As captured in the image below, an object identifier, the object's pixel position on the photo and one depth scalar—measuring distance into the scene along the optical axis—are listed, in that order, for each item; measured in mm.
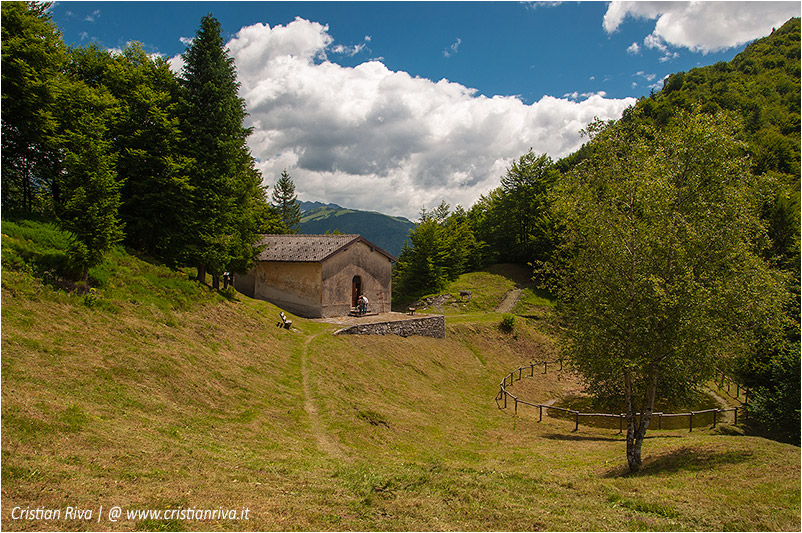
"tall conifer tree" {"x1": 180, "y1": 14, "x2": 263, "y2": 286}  24266
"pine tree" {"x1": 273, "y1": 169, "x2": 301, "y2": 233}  79188
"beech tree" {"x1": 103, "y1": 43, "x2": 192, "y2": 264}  22891
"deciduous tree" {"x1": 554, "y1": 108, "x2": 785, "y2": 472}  12328
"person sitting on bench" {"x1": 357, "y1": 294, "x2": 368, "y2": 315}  32531
